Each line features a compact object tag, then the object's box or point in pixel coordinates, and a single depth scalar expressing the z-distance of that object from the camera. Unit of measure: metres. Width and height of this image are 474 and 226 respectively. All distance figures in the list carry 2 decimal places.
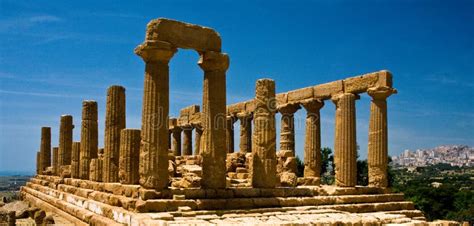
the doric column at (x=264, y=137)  21.28
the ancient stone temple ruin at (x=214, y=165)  18.50
